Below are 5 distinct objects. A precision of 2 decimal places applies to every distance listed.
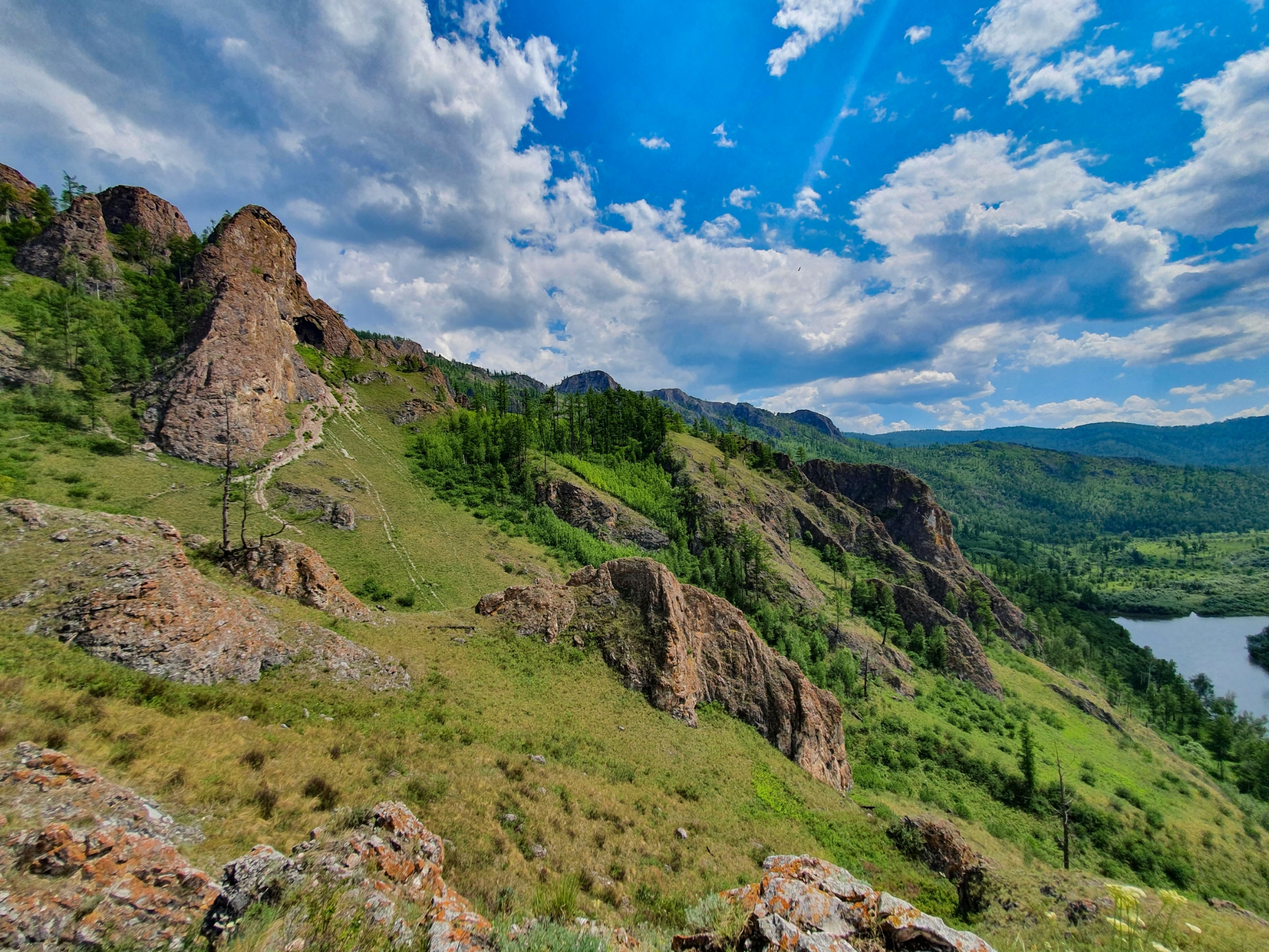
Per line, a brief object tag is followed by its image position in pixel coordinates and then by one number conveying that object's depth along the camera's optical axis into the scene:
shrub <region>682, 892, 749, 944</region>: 8.47
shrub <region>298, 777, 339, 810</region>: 11.18
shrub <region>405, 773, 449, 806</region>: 13.09
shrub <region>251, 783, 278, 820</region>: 10.00
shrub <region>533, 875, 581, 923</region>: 10.22
